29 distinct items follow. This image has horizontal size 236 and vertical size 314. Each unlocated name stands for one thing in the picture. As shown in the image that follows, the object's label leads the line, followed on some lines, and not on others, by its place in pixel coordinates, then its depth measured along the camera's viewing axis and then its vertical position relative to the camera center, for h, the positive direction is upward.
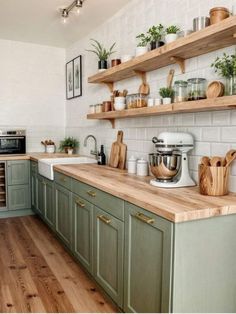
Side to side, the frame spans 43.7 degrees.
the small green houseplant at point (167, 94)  2.25 +0.30
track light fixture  2.84 +1.26
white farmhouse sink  3.27 -0.39
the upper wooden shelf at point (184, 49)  1.70 +0.57
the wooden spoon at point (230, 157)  1.80 -0.15
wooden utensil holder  1.78 -0.29
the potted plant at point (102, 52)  3.20 +0.91
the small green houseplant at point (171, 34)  2.19 +0.74
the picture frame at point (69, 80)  4.59 +0.82
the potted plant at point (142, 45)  2.49 +0.76
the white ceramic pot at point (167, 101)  2.25 +0.24
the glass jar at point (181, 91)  2.11 +0.30
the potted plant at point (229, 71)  1.77 +0.38
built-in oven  4.28 -0.16
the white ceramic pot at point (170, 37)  2.18 +0.70
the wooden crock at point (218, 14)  1.79 +0.72
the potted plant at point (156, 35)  2.36 +0.80
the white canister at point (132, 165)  2.76 -0.31
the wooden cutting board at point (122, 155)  3.11 -0.25
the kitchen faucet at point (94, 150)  3.79 -0.24
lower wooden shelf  1.67 +0.17
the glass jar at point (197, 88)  2.02 +0.31
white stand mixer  2.05 -0.20
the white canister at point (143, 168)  2.62 -0.32
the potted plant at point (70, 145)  4.50 -0.21
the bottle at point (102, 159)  3.43 -0.32
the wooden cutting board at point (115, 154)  3.16 -0.25
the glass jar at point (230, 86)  1.77 +0.28
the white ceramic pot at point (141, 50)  2.49 +0.69
